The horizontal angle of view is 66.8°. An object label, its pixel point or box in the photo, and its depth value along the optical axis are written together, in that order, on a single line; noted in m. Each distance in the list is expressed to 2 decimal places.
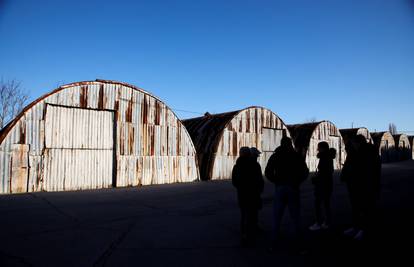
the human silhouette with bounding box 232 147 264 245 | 6.12
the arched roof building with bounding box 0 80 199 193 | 13.48
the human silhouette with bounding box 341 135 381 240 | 6.62
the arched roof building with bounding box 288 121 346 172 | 28.73
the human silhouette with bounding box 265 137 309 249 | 5.68
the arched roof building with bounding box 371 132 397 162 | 43.04
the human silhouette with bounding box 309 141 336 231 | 7.28
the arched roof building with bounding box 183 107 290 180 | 20.97
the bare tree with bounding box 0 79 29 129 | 35.03
